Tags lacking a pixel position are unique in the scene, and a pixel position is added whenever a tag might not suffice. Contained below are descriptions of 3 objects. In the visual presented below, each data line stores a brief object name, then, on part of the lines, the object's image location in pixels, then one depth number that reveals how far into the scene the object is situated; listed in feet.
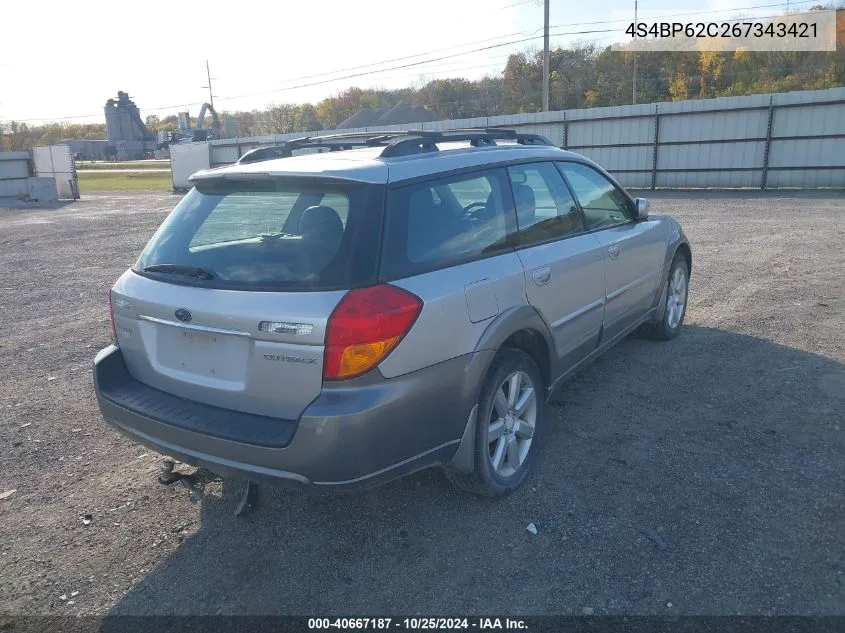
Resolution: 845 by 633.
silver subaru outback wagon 8.92
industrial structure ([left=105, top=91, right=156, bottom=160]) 269.23
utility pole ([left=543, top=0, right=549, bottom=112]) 96.58
